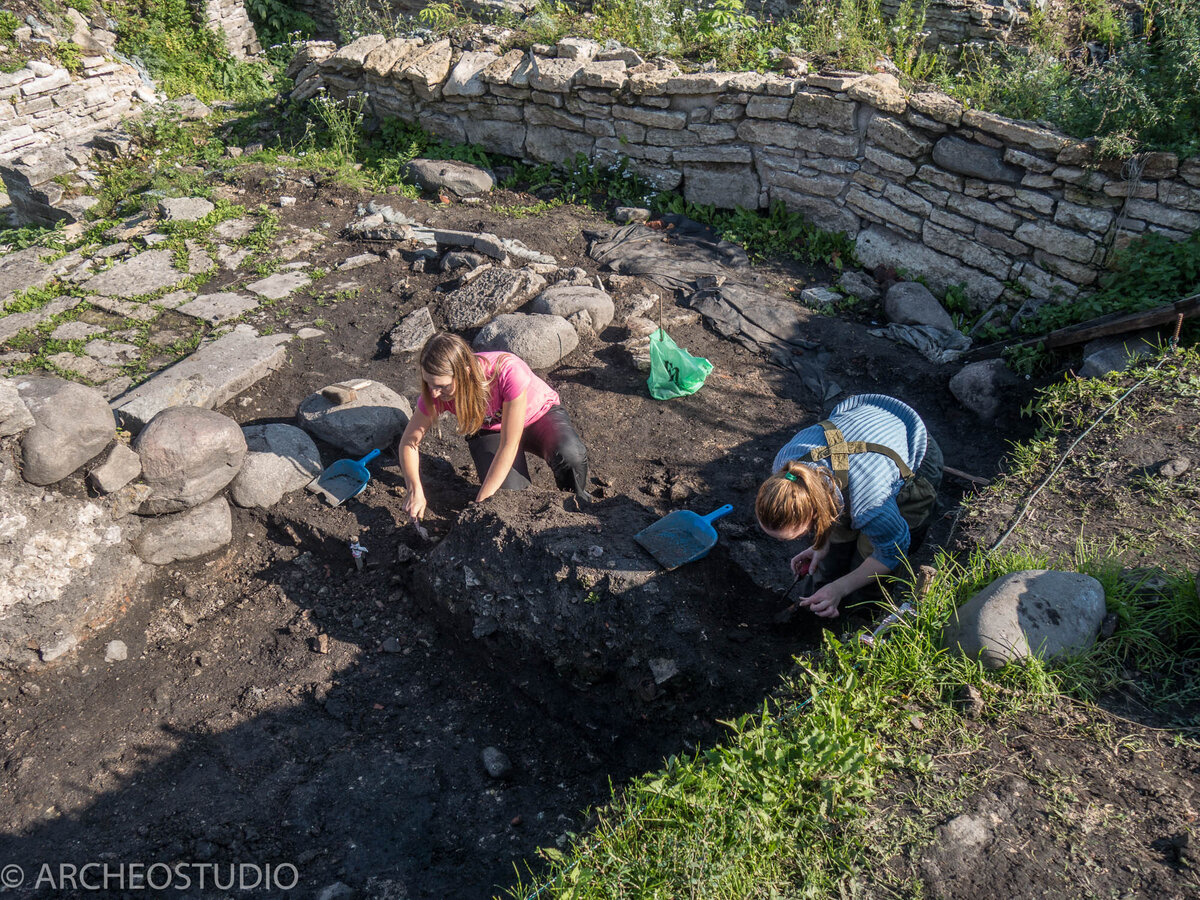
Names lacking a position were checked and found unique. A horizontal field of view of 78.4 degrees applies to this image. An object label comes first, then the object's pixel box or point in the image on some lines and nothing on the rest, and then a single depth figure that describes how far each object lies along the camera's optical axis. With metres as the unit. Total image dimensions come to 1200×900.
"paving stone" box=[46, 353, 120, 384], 4.94
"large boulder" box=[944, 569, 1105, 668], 2.60
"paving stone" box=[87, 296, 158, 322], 5.52
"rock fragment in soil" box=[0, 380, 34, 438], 3.61
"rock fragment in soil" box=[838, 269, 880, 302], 5.91
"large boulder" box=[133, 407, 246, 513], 3.92
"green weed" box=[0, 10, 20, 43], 9.17
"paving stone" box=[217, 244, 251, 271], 6.15
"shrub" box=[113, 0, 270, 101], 10.34
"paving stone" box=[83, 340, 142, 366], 5.09
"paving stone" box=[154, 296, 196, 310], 5.63
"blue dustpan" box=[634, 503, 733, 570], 3.39
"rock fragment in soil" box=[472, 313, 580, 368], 5.08
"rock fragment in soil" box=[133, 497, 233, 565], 3.94
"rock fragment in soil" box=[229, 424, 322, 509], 4.17
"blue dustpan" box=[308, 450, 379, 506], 4.18
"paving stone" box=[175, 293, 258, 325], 5.50
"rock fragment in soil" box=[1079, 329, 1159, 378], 4.42
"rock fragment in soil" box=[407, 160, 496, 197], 7.30
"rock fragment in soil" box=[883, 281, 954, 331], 5.54
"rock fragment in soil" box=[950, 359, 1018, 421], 4.82
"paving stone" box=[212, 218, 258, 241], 6.45
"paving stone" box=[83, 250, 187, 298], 5.78
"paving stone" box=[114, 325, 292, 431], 4.38
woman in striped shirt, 2.70
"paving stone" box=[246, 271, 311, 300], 5.80
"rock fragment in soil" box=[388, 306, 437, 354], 5.30
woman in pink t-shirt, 3.43
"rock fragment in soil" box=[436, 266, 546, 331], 5.44
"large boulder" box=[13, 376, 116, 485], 3.68
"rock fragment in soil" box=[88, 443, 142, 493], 3.81
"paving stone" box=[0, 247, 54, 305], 5.80
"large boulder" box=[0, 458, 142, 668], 3.51
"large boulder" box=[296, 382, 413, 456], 4.43
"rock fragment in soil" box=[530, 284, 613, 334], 5.44
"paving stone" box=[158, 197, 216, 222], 6.52
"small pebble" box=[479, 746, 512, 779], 3.12
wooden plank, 4.28
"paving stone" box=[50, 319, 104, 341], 5.30
